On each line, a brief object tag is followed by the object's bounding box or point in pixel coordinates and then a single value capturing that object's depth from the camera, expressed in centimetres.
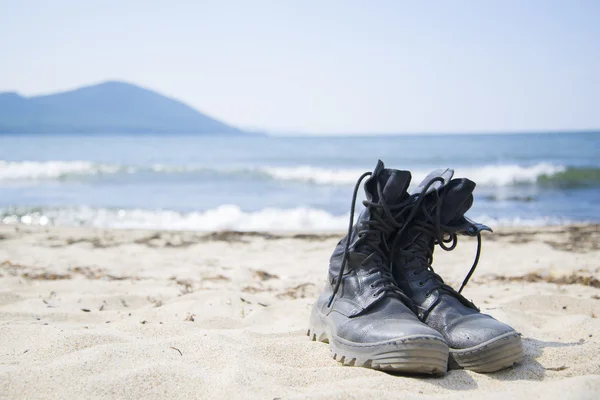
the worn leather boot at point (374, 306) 121
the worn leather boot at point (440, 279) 124
